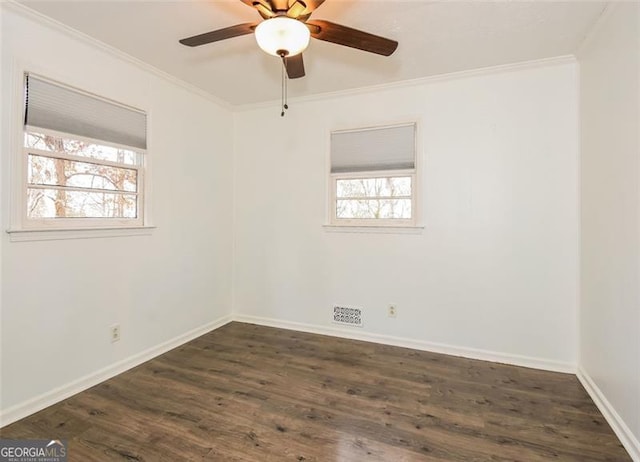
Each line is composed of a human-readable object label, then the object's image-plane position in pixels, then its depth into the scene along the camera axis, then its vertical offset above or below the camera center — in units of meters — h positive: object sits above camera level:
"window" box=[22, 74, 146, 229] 2.10 +0.55
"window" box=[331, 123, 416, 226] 3.15 +0.61
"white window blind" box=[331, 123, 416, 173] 3.13 +0.88
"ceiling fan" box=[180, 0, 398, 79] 1.57 +1.10
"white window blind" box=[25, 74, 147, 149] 2.09 +0.88
